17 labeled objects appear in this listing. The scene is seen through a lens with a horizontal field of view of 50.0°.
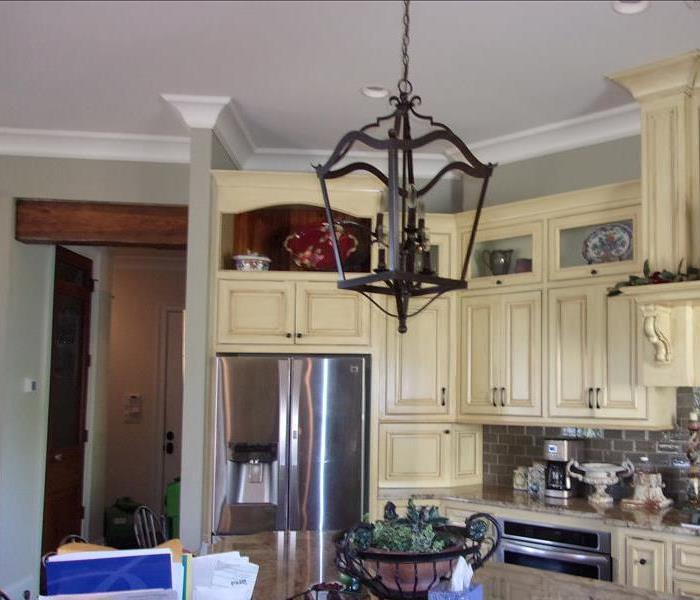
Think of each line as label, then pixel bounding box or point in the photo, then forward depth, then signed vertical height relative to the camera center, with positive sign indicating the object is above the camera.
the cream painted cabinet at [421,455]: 4.16 -0.42
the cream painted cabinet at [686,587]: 3.07 -0.83
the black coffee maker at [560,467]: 3.90 -0.44
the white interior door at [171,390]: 7.32 -0.13
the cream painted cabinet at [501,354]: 4.00 +0.15
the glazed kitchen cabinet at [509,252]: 4.04 +0.72
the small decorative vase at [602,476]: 3.74 -0.47
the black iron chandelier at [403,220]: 1.79 +0.41
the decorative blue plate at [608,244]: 3.69 +0.69
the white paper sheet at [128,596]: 1.64 -0.48
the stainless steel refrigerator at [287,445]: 3.85 -0.34
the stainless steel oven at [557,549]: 3.39 -0.78
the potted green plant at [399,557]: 1.71 -0.40
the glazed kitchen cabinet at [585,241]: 3.63 +0.73
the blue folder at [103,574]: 1.65 -0.44
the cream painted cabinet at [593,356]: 3.60 +0.14
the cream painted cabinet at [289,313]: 4.04 +0.35
